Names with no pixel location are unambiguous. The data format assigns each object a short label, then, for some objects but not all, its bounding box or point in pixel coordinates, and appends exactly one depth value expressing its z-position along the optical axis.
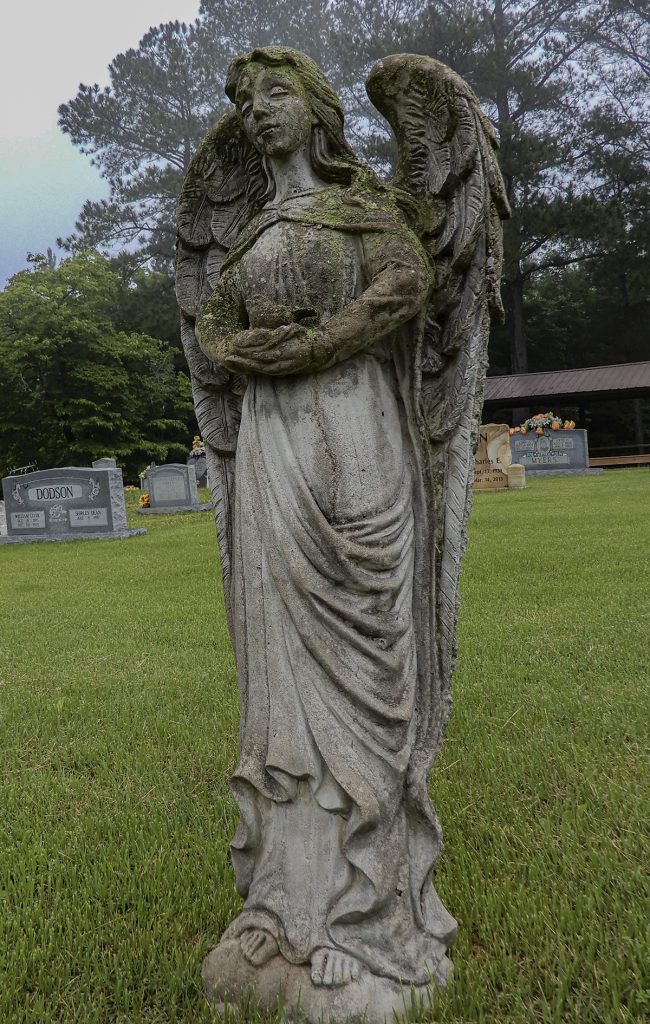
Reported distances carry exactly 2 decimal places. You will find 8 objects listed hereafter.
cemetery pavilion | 21.70
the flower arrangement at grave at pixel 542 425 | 19.03
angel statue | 1.76
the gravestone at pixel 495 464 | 16.16
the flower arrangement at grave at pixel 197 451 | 21.09
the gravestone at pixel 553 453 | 18.69
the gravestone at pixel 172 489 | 16.06
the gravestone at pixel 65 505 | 12.42
